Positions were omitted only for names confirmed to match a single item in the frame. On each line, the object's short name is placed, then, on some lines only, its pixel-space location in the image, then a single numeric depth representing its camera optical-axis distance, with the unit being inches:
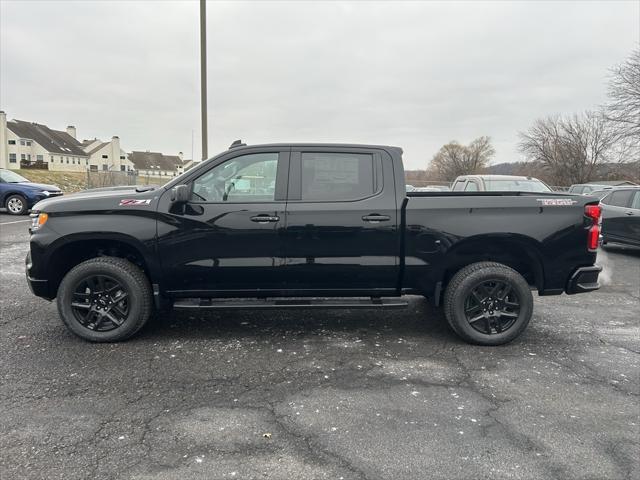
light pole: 472.4
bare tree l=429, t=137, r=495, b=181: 3021.7
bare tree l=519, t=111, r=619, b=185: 1707.7
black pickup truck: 167.5
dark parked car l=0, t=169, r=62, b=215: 613.3
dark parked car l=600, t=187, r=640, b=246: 393.1
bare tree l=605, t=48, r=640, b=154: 1115.9
